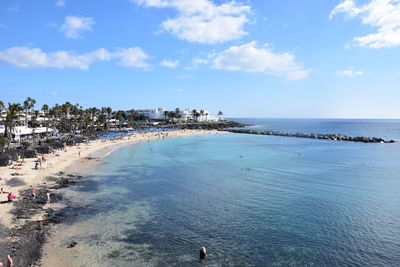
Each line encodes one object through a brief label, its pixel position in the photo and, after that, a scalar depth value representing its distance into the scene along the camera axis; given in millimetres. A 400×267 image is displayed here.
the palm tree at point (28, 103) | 58603
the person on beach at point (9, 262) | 13570
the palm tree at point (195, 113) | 175875
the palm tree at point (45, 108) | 69375
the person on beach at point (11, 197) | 22734
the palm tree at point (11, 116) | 44312
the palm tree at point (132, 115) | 144975
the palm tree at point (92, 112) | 100812
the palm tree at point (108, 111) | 112962
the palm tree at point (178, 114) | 158938
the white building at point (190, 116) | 178912
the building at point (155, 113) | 172875
